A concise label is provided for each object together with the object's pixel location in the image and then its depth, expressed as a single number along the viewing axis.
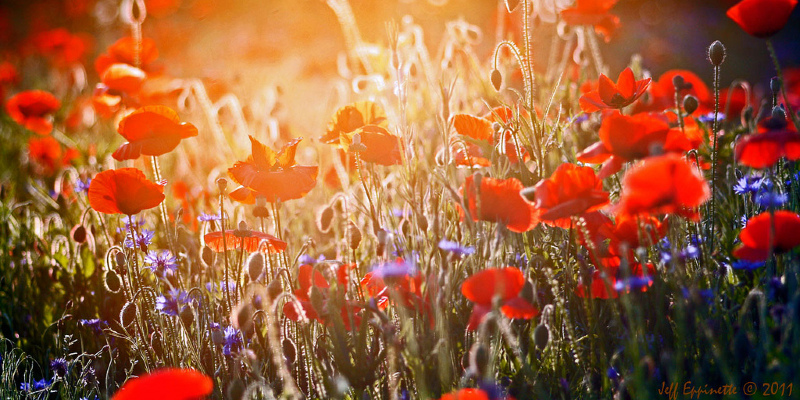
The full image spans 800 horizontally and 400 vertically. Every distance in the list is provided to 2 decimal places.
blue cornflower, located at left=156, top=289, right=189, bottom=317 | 3.17
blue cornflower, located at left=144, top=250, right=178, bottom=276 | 3.24
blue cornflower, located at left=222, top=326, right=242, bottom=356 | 3.19
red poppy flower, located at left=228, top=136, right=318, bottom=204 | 3.18
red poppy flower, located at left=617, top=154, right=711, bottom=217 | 2.96
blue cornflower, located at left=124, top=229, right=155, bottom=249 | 3.28
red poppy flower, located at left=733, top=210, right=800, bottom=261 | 3.02
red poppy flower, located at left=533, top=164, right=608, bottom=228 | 3.05
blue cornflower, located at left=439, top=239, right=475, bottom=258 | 3.07
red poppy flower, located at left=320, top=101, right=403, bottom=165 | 3.22
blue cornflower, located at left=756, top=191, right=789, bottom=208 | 3.09
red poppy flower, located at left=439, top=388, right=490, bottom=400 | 2.95
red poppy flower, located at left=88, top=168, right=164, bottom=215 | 3.17
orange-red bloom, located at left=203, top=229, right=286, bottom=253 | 3.15
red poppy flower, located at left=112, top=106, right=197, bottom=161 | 3.24
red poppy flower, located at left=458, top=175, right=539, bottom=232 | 3.08
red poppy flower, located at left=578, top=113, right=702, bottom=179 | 3.05
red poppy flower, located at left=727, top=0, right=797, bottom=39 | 3.13
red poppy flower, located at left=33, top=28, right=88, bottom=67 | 6.40
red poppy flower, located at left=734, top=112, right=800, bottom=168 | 3.01
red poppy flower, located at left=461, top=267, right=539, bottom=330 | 3.02
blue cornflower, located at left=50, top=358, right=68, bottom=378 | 3.19
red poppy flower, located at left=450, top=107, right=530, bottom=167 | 3.21
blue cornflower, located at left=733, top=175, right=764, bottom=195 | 3.20
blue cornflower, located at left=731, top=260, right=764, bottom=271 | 3.09
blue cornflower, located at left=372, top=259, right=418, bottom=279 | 3.05
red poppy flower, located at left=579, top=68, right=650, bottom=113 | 3.18
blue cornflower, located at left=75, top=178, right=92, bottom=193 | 3.43
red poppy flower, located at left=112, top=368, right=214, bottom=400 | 2.90
